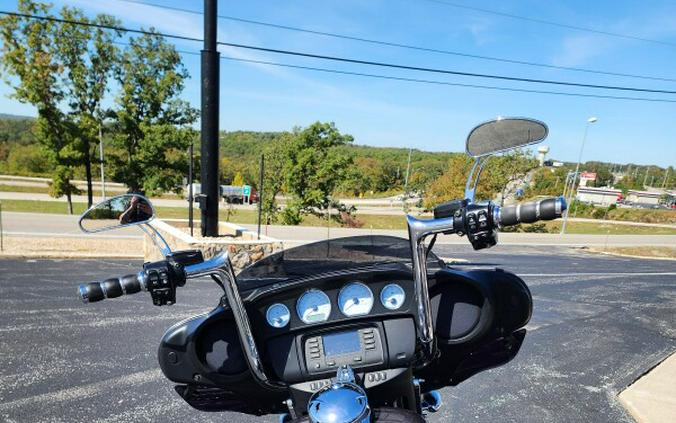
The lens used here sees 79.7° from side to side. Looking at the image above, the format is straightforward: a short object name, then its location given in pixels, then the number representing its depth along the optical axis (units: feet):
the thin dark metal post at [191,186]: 30.75
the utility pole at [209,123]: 28.55
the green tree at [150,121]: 72.59
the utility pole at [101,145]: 73.12
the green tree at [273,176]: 83.05
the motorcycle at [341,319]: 5.07
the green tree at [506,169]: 92.07
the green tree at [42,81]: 65.98
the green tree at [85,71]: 69.77
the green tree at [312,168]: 79.30
